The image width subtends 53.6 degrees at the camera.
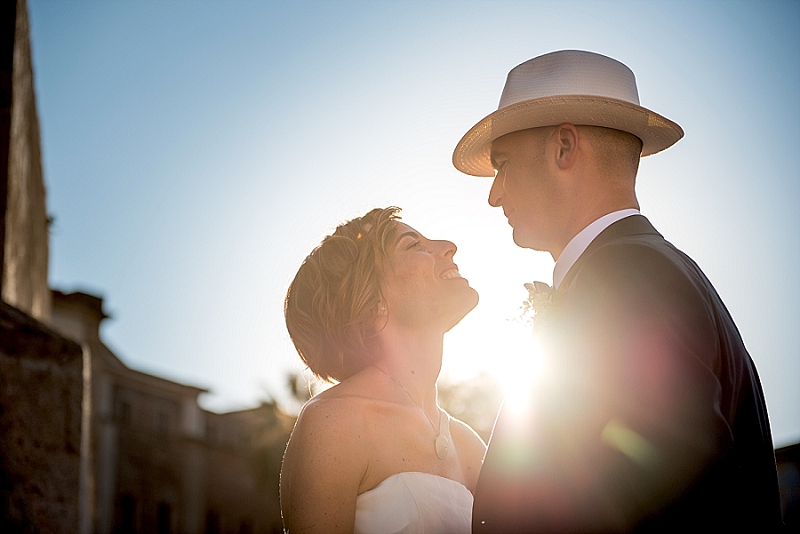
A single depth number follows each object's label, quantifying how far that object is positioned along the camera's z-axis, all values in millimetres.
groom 2322
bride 3857
